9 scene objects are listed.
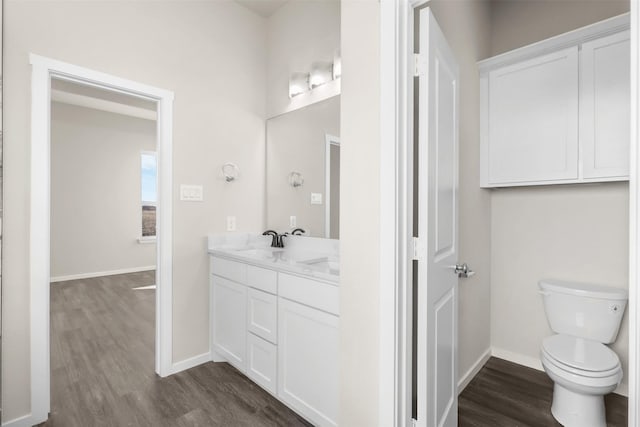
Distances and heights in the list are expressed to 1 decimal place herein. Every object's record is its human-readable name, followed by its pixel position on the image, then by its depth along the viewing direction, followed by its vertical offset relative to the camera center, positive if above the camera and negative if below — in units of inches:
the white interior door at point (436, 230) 48.1 -2.8
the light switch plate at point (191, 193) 94.0 +5.8
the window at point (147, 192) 229.0 +14.6
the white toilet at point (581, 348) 63.9 -29.6
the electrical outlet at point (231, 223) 105.0 -3.3
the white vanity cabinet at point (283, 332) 63.6 -27.5
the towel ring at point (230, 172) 103.9 +13.3
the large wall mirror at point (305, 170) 92.5 +13.4
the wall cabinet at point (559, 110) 75.0 +26.5
